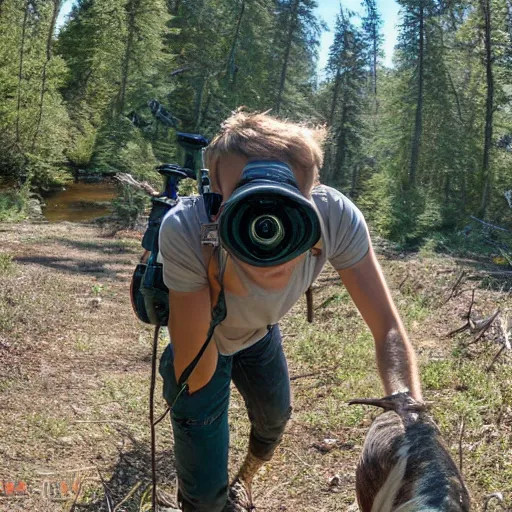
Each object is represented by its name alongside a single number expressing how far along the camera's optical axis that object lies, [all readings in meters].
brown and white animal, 1.18
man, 1.92
